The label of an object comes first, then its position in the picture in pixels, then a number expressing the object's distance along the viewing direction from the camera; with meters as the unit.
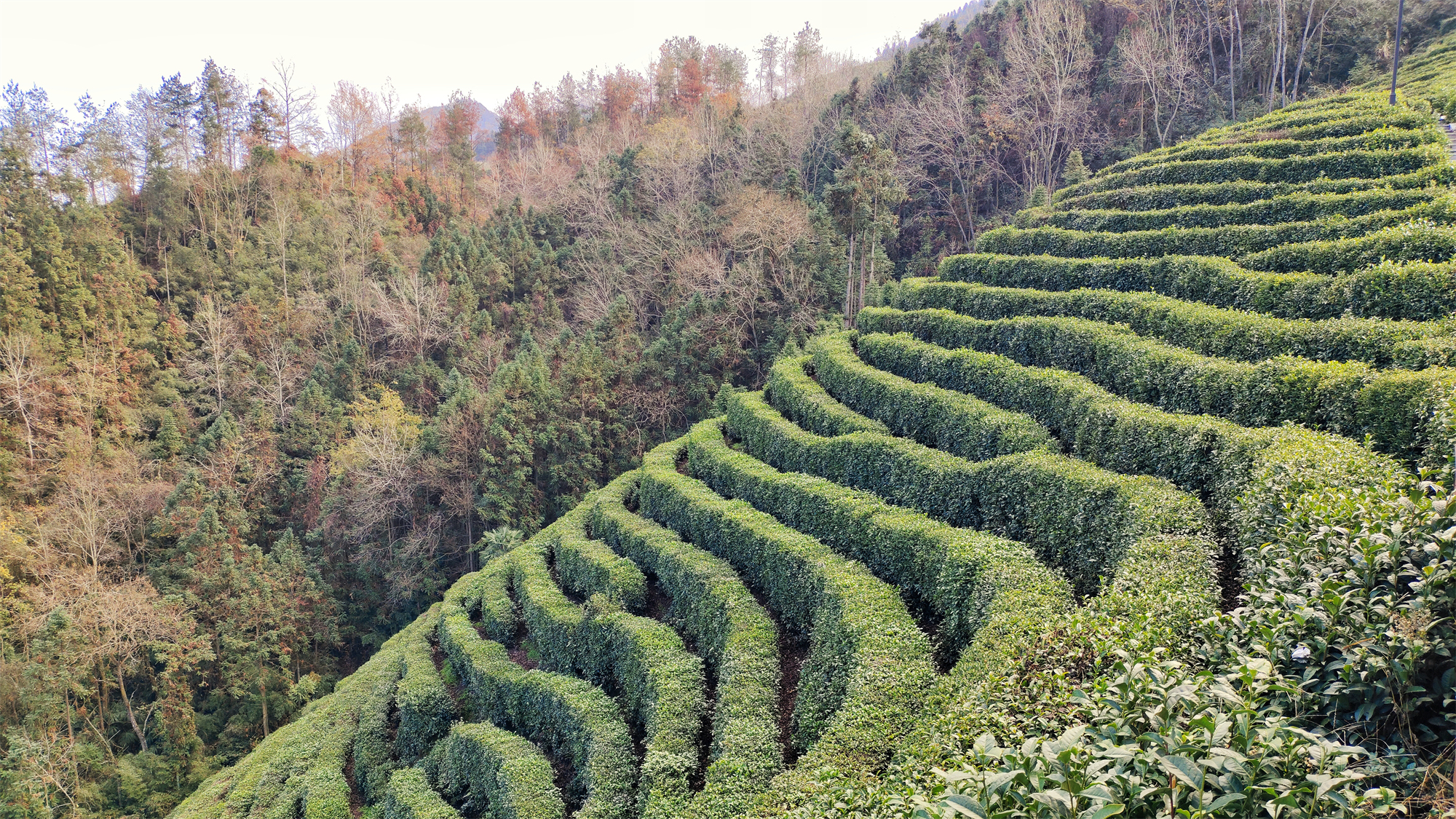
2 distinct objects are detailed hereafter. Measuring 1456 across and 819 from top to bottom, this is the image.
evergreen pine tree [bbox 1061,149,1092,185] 34.84
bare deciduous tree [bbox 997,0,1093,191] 41.53
